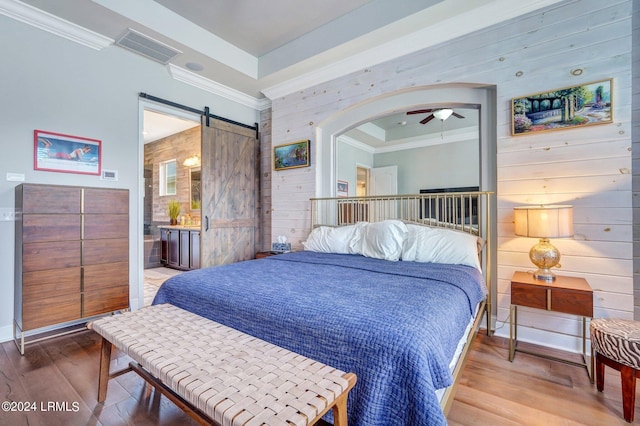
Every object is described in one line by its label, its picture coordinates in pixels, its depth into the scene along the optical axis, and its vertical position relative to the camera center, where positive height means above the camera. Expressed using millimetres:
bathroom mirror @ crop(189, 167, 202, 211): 6016 +578
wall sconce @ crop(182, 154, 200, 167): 5896 +1095
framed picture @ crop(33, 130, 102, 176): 2693 +608
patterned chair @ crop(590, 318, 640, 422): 1517 -762
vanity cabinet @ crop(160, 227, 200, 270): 5035 -612
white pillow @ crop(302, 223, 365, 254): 3033 -282
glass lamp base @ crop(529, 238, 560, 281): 2178 -347
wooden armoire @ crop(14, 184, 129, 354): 2387 -354
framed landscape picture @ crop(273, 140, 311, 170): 3960 +832
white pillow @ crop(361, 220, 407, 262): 2672 -247
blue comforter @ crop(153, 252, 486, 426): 1036 -469
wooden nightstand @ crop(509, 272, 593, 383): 1926 -589
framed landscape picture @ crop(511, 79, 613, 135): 2182 +838
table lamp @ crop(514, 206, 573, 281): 2045 -114
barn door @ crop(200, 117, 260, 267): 4027 +317
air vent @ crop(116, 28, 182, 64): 2970 +1827
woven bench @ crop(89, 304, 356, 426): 873 -580
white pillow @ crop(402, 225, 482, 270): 2393 -289
